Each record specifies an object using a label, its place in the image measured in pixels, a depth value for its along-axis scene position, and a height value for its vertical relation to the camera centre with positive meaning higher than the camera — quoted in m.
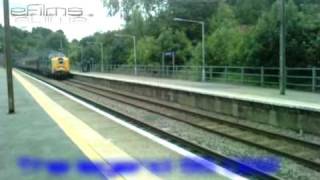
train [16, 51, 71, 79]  48.55 -0.56
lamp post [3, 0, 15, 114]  15.53 -0.04
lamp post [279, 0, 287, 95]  23.97 +0.28
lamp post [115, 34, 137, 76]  59.27 -0.06
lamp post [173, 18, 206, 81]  40.71 -0.33
